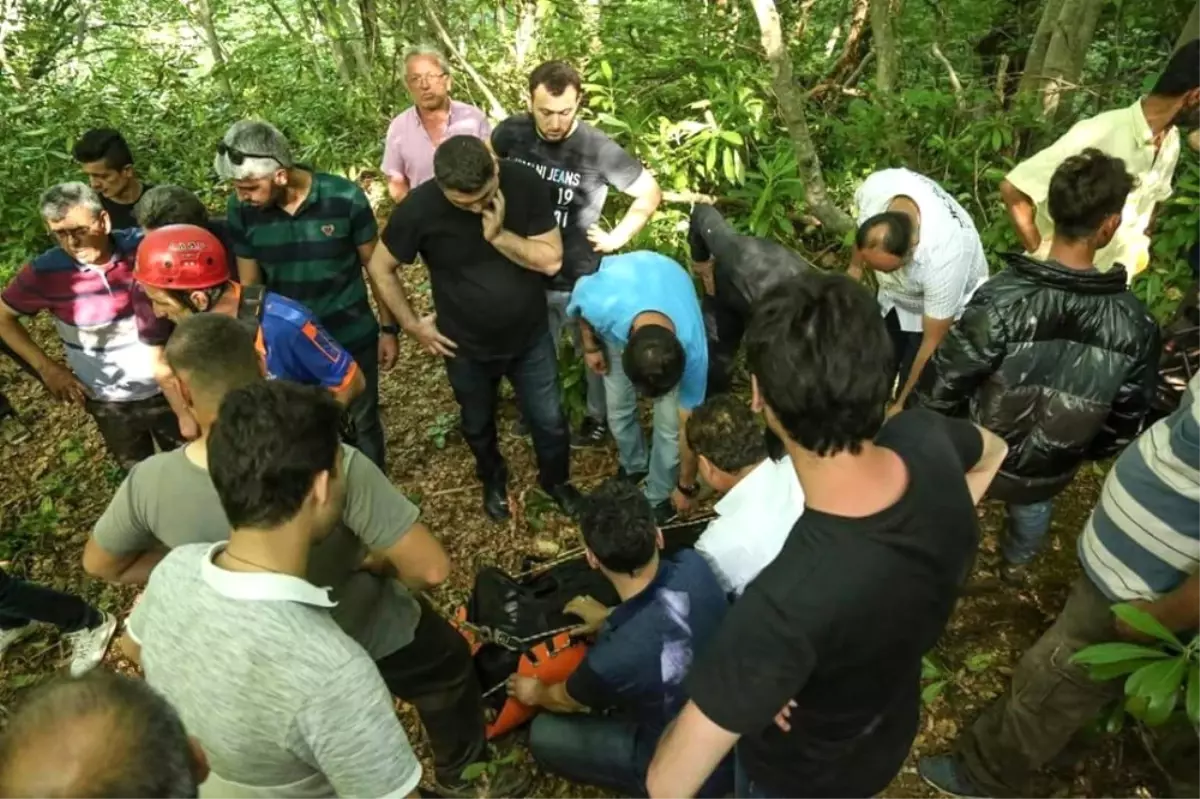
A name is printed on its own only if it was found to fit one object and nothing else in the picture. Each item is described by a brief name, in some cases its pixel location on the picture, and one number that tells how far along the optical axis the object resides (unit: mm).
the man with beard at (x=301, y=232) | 3410
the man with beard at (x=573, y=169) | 4012
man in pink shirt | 4598
